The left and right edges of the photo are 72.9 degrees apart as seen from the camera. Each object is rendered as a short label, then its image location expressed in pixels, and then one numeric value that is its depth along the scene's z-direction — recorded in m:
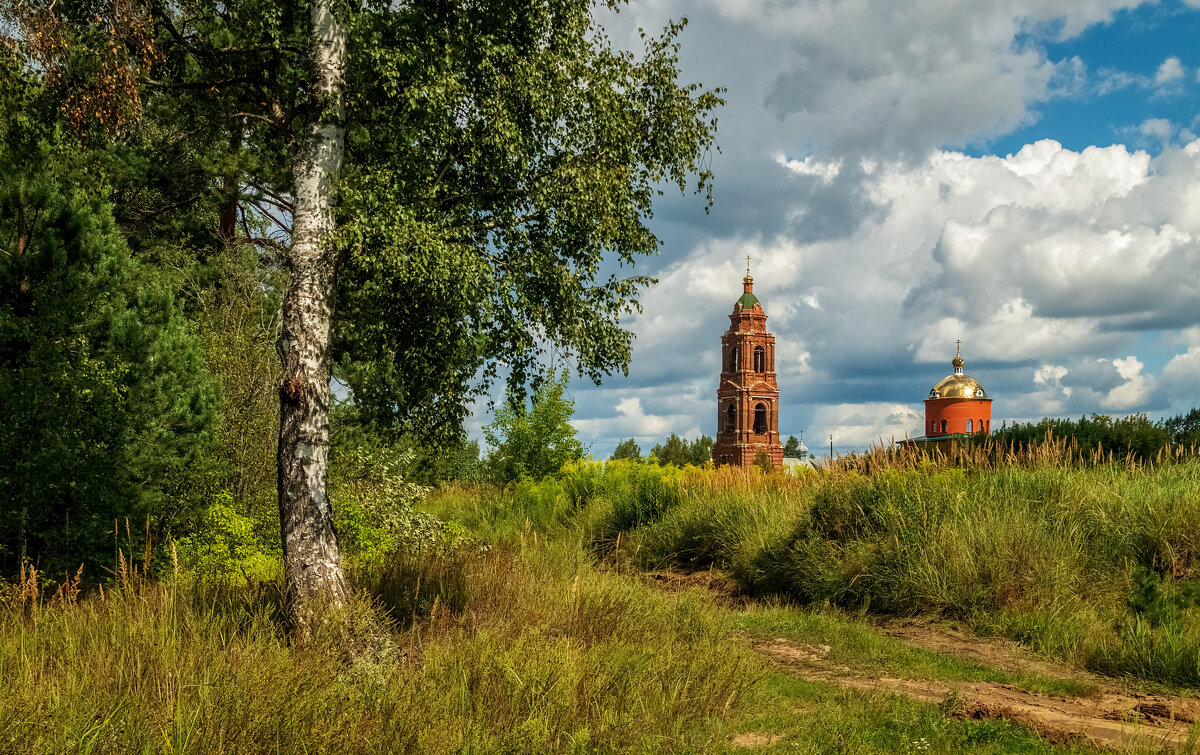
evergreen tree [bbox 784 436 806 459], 122.97
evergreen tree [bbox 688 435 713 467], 90.19
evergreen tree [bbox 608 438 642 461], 98.10
